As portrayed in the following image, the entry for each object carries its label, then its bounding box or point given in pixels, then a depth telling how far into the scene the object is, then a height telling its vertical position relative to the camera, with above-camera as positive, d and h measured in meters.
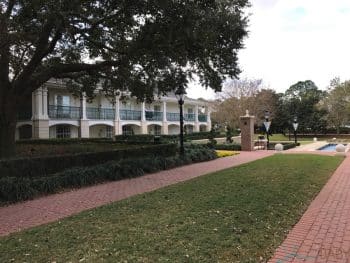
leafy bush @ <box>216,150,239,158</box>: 19.86 -1.23
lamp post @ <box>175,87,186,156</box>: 15.91 +1.64
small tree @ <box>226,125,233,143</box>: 28.31 -0.42
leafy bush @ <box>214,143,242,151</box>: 24.86 -1.02
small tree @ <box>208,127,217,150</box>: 23.18 -0.57
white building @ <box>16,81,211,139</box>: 27.13 +1.64
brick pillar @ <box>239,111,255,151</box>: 24.48 +0.03
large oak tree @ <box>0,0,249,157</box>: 9.07 +2.91
